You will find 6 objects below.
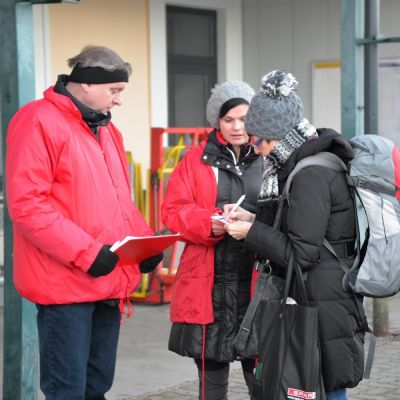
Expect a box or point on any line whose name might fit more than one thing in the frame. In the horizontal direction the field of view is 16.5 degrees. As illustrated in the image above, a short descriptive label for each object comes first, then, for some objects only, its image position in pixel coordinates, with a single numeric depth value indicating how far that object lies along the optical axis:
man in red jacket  5.39
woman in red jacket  6.39
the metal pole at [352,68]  9.85
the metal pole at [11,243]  6.62
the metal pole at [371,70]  9.92
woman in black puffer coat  5.34
